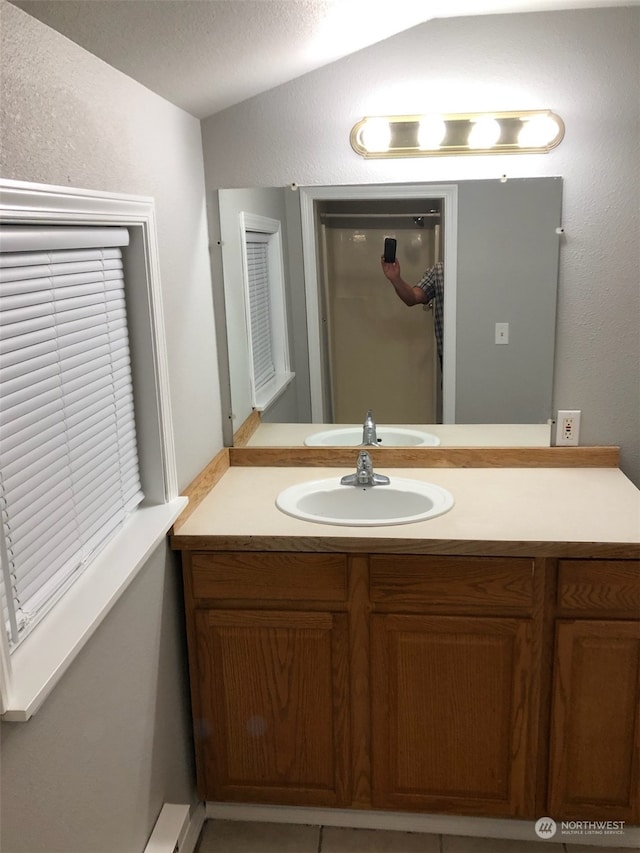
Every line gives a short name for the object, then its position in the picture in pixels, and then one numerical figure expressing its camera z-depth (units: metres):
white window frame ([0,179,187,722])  1.13
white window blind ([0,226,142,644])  1.21
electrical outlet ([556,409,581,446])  2.30
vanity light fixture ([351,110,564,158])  2.11
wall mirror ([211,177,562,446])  2.22
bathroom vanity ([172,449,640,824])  1.81
